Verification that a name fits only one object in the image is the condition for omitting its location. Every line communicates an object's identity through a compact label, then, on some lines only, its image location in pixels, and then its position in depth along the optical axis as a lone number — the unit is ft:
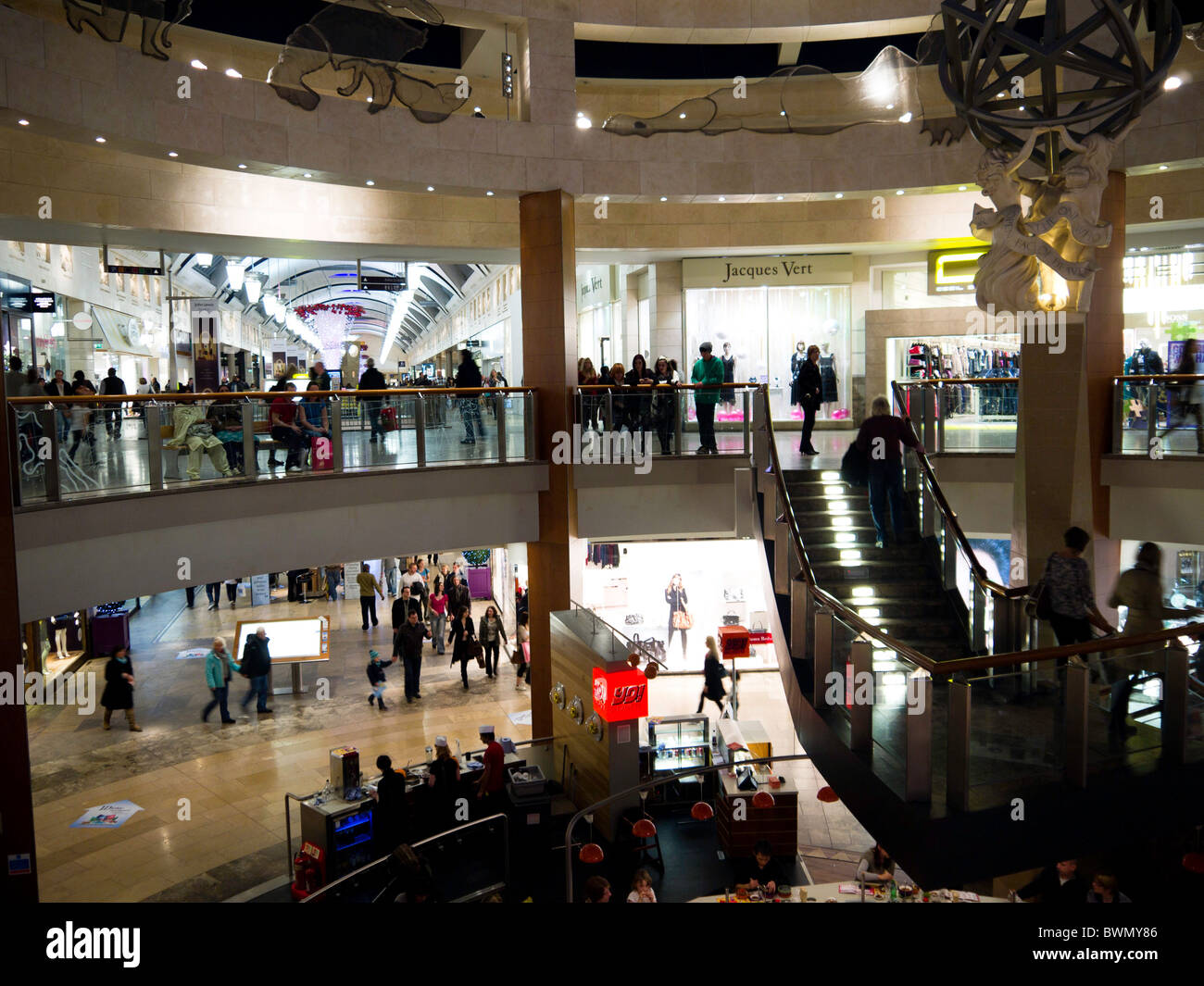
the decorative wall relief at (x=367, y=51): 41.57
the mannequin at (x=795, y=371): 49.26
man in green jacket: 46.75
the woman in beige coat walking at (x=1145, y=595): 26.61
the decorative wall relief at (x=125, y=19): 33.12
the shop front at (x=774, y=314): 70.49
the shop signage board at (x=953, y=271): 68.64
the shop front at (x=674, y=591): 60.75
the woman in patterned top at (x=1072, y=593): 25.84
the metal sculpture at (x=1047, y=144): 28.81
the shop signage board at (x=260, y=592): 79.46
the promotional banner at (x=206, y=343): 60.64
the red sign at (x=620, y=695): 37.22
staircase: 32.09
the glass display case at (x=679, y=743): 43.14
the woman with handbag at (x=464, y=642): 59.16
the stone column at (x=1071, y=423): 40.78
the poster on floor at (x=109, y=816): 40.19
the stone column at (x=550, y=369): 46.16
